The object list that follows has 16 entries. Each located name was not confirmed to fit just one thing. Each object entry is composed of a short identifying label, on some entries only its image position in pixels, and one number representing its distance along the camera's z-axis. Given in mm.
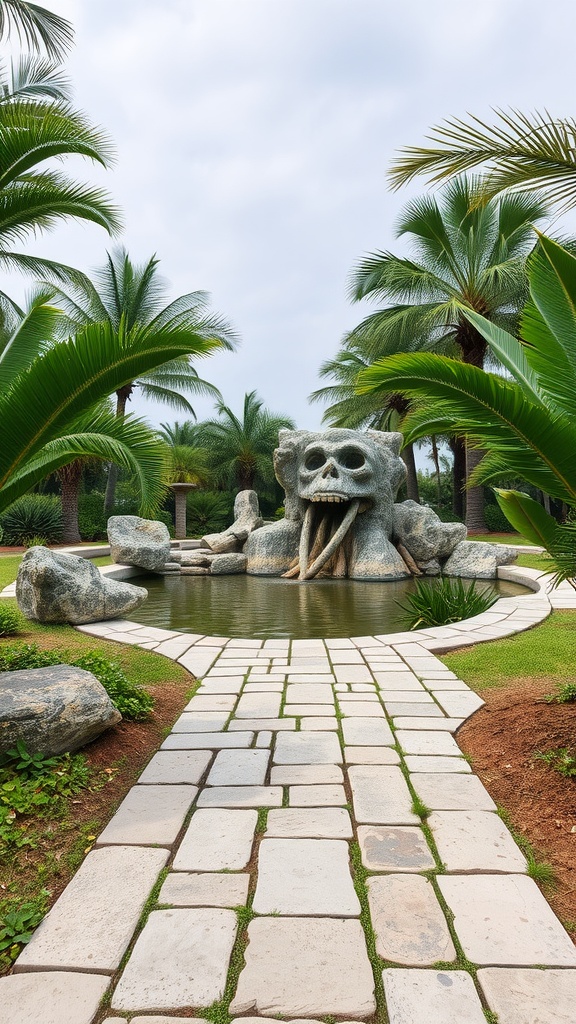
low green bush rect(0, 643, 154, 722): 3621
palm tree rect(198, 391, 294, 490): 26047
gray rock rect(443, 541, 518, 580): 10484
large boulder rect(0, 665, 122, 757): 2814
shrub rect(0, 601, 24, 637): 5734
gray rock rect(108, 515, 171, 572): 10977
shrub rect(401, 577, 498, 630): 6598
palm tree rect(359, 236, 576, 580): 2773
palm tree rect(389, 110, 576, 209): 3008
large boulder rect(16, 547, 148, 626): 6125
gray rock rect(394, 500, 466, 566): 11234
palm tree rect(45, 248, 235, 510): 19812
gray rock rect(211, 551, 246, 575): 11492
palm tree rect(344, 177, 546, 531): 17078
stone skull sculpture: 10461
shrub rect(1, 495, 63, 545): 18156
